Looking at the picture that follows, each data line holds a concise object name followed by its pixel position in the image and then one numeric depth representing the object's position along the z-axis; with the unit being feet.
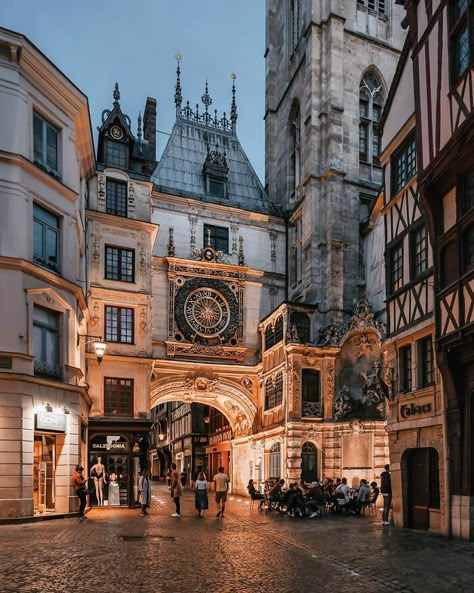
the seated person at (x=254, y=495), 83.78
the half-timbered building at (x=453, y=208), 47.62
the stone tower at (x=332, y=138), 111.75
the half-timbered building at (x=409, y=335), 54.13
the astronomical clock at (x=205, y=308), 112.47
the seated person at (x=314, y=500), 69.99
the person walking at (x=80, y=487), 66.37
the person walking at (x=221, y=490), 69.00
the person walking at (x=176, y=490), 67.77
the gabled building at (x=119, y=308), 92.53
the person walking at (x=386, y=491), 61.19
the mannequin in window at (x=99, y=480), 86.89
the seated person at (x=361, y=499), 72.74
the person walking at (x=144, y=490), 72.38
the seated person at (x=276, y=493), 76.67
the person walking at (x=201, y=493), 69.77
